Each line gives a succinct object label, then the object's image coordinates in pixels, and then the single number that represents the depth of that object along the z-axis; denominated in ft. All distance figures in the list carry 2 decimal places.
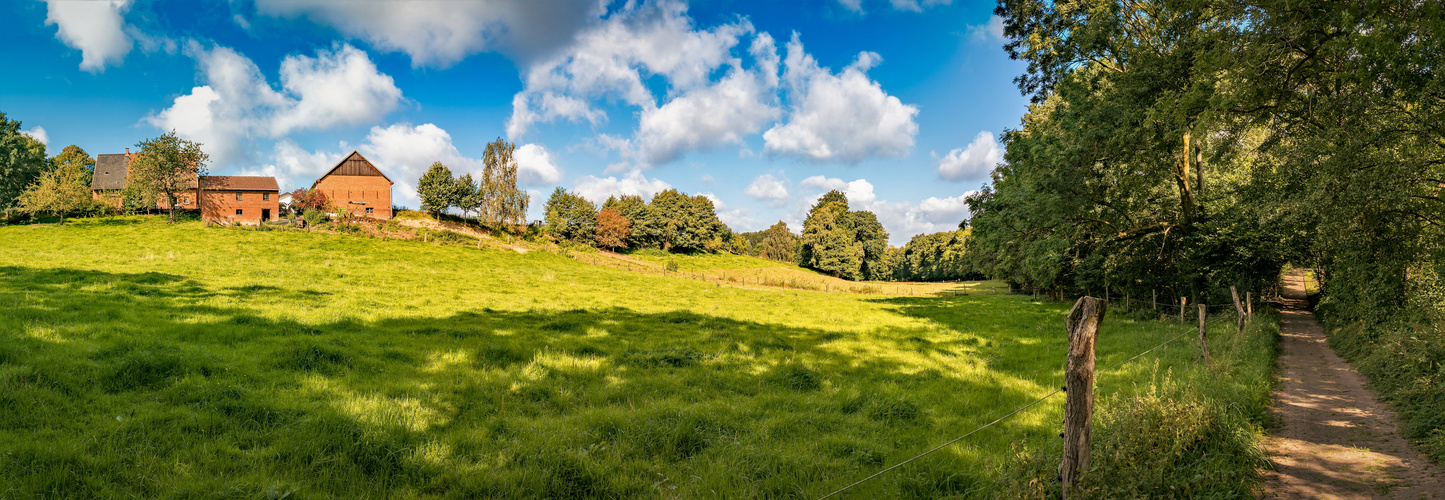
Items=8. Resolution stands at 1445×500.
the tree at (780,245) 351.46
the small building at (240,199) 194.70
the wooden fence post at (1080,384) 15.16
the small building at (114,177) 185.43
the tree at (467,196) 205.26
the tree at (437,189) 202.59
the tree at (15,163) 147.95
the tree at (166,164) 162.40
